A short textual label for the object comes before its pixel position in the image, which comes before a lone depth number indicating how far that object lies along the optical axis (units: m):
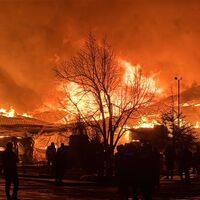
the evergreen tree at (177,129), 43.66
